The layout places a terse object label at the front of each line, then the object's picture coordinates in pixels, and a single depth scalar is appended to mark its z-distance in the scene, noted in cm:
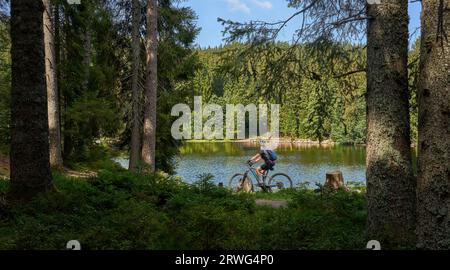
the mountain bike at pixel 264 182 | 1516
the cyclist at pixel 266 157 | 1499
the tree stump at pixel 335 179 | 1327
